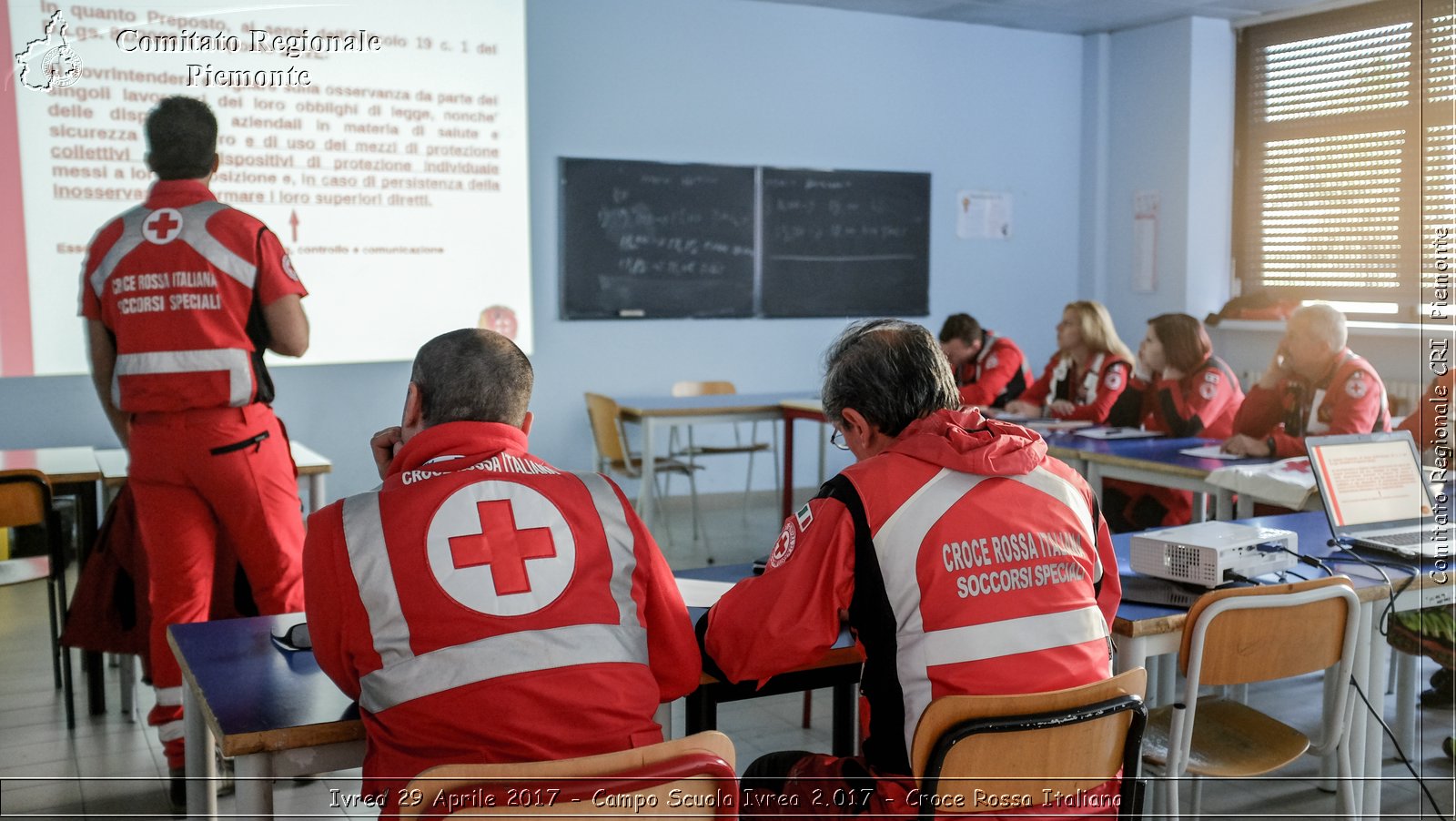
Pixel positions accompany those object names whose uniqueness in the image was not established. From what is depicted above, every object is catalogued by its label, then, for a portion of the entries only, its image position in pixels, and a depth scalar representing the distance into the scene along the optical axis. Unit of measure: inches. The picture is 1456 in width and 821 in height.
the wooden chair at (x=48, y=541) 120.1
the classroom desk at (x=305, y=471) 131.1
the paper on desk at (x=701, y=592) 77.6
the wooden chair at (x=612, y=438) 213.9
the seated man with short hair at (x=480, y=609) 51.1
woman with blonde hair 192.4
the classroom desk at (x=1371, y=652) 86.4
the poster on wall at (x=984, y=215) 283.3
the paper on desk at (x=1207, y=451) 152.7
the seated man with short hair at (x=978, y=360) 209.2
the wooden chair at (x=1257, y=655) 73.4
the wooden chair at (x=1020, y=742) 54.5
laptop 98.8
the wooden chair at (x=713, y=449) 226.7
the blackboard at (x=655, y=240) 239.3
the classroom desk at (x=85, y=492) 129.0
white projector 82.0
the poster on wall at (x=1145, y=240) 282.0
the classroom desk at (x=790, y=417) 210.7
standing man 101.0
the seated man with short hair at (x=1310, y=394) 150.3
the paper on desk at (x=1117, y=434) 171.2
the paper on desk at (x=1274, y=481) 130.6
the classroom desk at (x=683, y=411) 208.4
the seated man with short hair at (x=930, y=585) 57.5
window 243.1
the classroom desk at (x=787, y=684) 67.4
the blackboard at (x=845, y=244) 259.6
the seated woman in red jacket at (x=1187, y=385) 172.7
